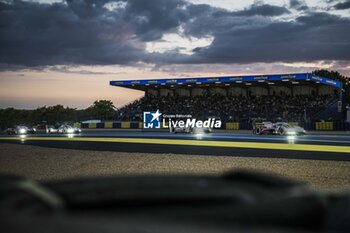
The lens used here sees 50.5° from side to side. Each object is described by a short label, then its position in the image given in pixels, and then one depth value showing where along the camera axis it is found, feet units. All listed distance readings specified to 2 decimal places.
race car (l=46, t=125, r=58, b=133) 137.08
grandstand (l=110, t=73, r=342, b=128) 164.50
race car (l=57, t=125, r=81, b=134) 122.96
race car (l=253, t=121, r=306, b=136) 92.22
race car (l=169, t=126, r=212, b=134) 110.52
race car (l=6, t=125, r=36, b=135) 134.21
